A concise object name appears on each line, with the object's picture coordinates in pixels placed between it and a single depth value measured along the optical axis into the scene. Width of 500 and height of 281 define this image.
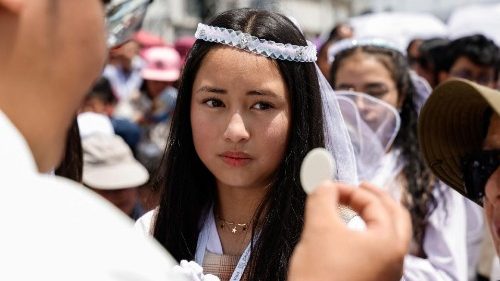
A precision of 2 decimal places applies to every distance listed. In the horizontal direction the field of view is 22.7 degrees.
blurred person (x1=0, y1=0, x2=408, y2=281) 0.69
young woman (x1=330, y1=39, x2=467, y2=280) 1.88
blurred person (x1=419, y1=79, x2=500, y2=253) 1.30
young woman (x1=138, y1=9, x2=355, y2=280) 1.43
